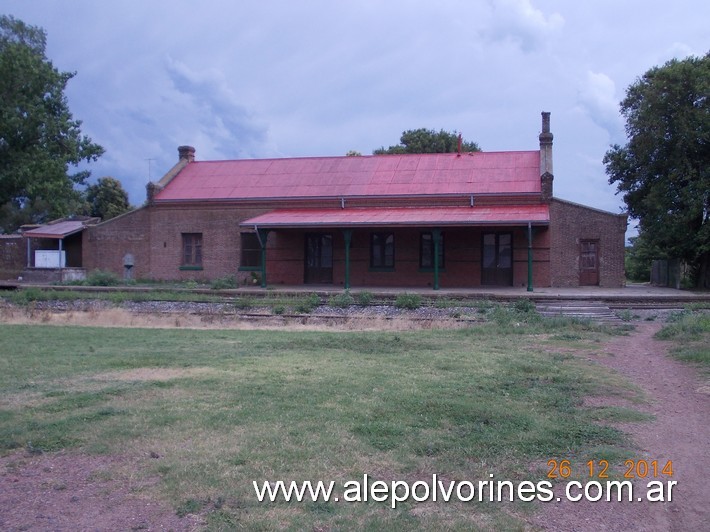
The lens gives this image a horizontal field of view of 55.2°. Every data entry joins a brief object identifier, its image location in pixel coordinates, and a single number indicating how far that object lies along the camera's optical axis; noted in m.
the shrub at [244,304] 20.59
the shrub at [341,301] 20.20
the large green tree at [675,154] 25.25
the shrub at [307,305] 19.86
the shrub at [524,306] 18.63
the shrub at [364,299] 20.38
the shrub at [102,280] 27.79
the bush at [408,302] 19.64
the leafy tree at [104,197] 56.75
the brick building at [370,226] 26.48
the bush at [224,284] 25.73
